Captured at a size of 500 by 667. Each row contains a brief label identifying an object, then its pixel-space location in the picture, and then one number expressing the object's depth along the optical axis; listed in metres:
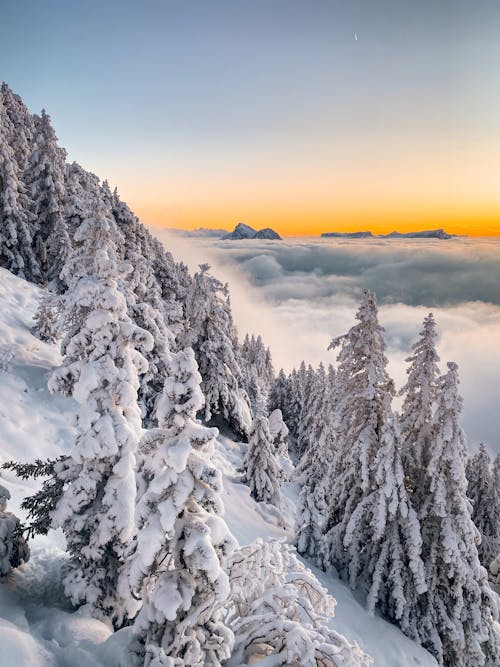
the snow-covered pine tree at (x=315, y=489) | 18.47
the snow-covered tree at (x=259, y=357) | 97.56
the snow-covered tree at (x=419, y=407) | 15.99
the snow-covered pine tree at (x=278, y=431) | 38.75
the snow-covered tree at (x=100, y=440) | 8.16
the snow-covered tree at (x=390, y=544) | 15.64
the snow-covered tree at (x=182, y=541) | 6.25
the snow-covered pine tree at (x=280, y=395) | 64.88
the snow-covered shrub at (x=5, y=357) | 19.12
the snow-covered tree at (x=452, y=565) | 15.12
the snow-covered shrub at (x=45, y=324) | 23.31
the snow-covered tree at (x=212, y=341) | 28.75
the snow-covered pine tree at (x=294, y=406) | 63.31
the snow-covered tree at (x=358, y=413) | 17.36
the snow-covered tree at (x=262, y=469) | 24.70
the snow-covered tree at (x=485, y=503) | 30.27
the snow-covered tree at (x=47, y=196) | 37.75
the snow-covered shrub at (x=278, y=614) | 6.33
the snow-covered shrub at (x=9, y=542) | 7.68
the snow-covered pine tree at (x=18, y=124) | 50.75
